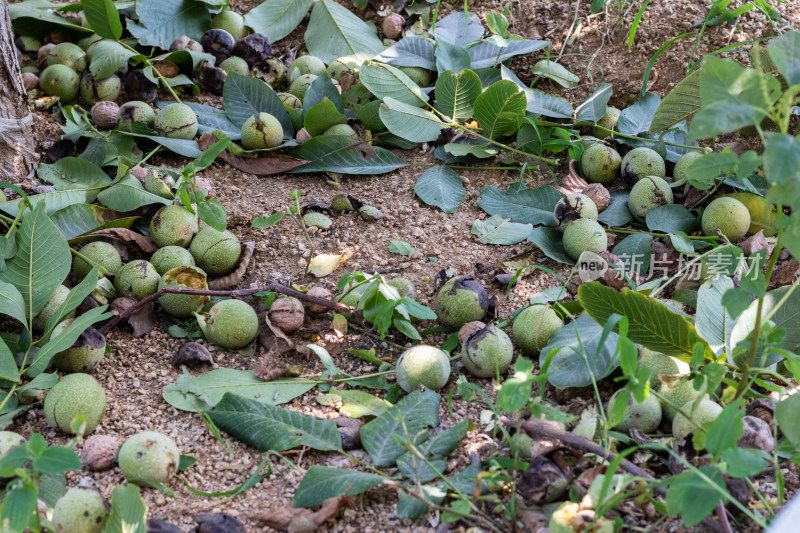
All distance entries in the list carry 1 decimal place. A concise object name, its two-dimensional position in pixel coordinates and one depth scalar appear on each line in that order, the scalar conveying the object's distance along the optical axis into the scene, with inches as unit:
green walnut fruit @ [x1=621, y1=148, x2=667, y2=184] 94.7
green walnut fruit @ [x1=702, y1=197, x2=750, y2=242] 85.3
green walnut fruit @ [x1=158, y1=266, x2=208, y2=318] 81.4
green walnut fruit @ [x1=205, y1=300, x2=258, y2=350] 77.3
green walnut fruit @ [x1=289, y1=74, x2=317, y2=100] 114.6
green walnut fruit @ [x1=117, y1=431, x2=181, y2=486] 59.8
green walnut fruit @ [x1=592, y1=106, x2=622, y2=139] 104.7
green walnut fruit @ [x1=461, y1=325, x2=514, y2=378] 72.0
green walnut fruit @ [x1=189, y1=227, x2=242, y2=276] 85.7
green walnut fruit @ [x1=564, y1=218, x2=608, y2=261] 85.3
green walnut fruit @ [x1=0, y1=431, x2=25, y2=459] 59.8
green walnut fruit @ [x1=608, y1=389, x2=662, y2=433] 62.8
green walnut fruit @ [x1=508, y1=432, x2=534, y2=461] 58.8
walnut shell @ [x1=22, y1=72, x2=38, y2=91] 113.7
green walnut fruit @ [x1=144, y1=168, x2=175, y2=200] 92.4
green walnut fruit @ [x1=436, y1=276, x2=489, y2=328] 78.1
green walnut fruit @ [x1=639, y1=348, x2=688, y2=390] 66.2
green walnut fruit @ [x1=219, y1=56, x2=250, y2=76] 120.9
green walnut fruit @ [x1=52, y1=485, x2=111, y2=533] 54.2
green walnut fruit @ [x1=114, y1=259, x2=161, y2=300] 81.8
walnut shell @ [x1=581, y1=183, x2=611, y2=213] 93.0
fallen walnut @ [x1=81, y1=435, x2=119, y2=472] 62.2
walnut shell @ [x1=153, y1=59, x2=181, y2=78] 118.8
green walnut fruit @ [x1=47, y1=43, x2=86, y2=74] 116.3
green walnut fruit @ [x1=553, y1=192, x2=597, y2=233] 89.0
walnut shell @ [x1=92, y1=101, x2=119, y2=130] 107.3
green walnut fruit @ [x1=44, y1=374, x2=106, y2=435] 65.9
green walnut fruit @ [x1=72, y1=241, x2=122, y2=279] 83.4
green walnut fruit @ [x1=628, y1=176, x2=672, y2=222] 91.0
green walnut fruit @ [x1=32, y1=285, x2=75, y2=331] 76.6
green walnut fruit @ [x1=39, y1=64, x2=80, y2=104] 112.6
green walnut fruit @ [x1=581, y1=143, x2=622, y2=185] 98.0
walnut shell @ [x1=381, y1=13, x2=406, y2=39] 129.3
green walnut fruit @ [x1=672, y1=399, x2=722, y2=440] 59.2
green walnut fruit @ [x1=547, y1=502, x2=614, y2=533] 50.9
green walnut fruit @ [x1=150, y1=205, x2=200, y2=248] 87.7
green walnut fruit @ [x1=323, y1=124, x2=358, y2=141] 106.1
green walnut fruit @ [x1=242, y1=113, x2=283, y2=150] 103.0
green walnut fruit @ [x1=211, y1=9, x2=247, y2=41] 128.2
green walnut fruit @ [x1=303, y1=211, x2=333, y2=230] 95.1
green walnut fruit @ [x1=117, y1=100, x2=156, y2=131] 105.7
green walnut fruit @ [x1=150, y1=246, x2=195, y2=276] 84.4
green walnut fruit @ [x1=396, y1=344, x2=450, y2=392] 69.6
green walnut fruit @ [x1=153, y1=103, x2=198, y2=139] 104.8
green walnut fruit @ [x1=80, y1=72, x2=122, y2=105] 113.5
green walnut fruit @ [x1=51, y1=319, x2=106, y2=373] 72.6
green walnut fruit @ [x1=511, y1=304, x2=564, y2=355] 74.3
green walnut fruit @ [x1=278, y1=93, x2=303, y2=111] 110.8
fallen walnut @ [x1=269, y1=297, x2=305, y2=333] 79.0
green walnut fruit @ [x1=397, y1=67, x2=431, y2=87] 116.3
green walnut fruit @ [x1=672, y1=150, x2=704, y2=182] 93.3
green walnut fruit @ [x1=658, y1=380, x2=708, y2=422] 64.0
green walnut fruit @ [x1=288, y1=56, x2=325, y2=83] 119.7
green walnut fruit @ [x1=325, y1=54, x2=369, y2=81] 119.0
